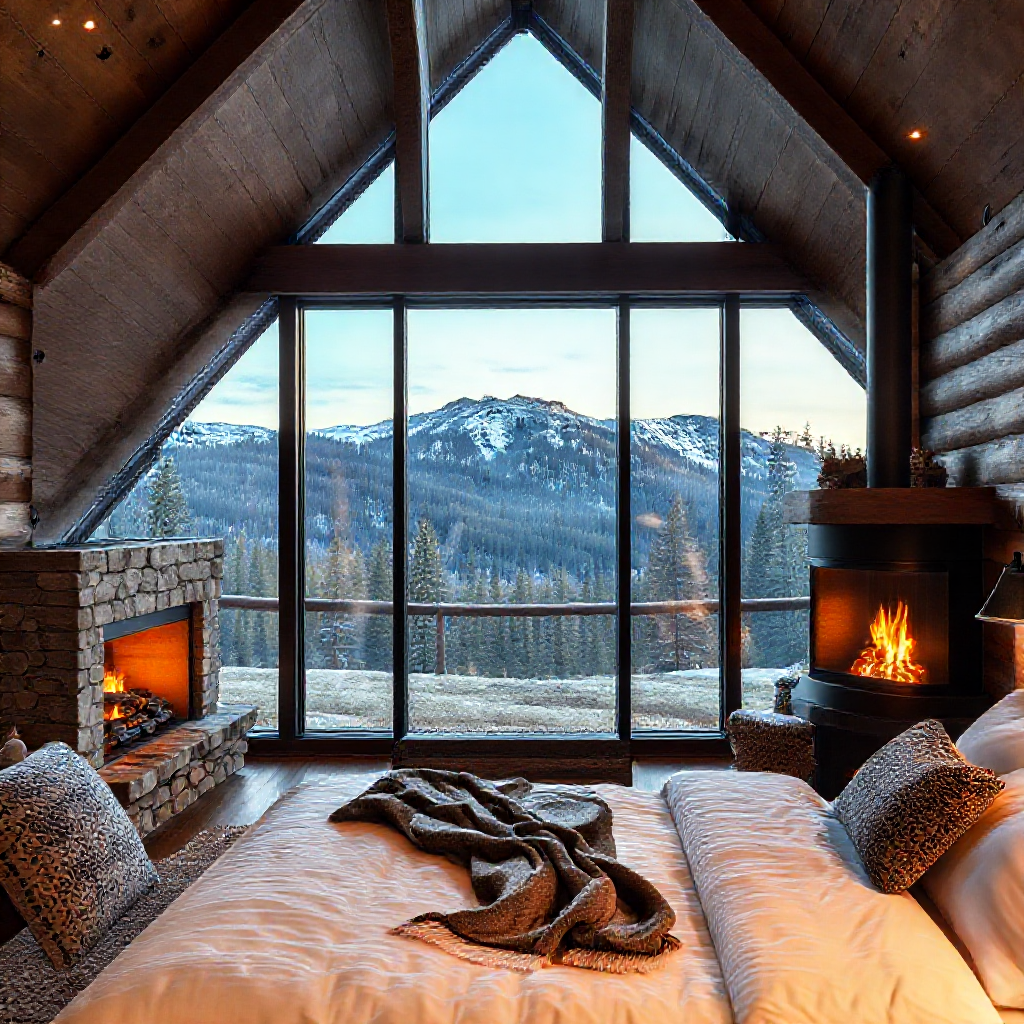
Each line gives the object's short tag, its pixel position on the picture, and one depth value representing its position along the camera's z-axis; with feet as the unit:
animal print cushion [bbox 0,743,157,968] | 7.00
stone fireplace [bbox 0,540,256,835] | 11.67
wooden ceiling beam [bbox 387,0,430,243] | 13.96
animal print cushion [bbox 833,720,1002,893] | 6.38
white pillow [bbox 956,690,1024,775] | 7.50
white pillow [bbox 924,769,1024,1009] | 5.63
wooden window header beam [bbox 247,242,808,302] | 16.25
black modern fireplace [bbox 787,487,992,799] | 12.16
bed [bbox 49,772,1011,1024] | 5.17
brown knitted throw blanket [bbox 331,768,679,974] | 5.87
